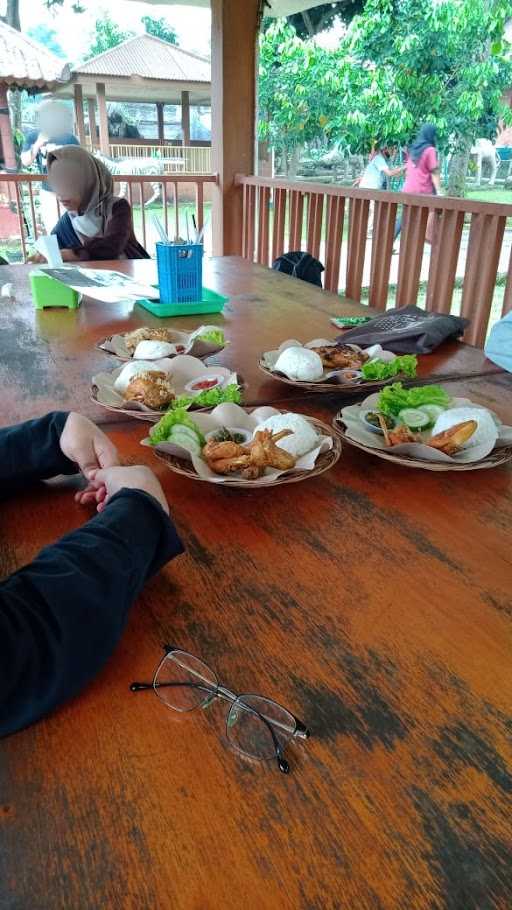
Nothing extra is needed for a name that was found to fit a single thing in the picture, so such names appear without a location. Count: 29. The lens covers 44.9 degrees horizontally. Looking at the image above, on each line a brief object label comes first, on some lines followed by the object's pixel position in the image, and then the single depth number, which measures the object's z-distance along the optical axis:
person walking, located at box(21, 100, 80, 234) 6.34
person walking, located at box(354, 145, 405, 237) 7.32
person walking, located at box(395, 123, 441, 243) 6.09
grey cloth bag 1.59
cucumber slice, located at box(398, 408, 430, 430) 1.04
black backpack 3.01
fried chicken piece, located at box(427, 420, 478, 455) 0.95
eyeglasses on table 0.52
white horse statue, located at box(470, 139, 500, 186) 8.27
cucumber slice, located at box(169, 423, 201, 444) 0.93
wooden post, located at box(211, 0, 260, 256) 4.17
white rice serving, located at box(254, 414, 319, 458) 0.92
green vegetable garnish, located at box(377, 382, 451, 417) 1.07
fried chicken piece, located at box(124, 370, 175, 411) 1.12
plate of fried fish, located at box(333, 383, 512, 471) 0.95
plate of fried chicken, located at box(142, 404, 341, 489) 0.88
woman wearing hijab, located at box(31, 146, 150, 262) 2.93
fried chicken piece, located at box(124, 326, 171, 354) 1.50
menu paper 1.86
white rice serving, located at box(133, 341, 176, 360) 1.39
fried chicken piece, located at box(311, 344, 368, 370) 1.37
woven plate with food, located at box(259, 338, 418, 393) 1.28
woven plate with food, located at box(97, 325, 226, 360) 1.49
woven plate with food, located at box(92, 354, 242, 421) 1.12
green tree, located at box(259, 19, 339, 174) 8.80
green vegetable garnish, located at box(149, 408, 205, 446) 0.94
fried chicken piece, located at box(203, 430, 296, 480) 0.88
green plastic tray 1.98
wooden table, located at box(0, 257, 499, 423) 1.34
